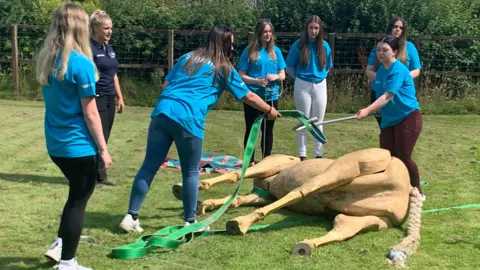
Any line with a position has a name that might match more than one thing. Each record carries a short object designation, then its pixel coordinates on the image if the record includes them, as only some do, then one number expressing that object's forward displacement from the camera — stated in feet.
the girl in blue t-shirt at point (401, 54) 23.14
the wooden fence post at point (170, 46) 55.31
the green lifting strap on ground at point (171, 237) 15.40
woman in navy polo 22.75
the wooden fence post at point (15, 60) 56.44
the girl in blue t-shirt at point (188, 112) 17.16
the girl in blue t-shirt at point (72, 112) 13.42
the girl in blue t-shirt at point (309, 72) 27.73
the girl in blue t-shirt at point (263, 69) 27.20
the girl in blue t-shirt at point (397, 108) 20.33
